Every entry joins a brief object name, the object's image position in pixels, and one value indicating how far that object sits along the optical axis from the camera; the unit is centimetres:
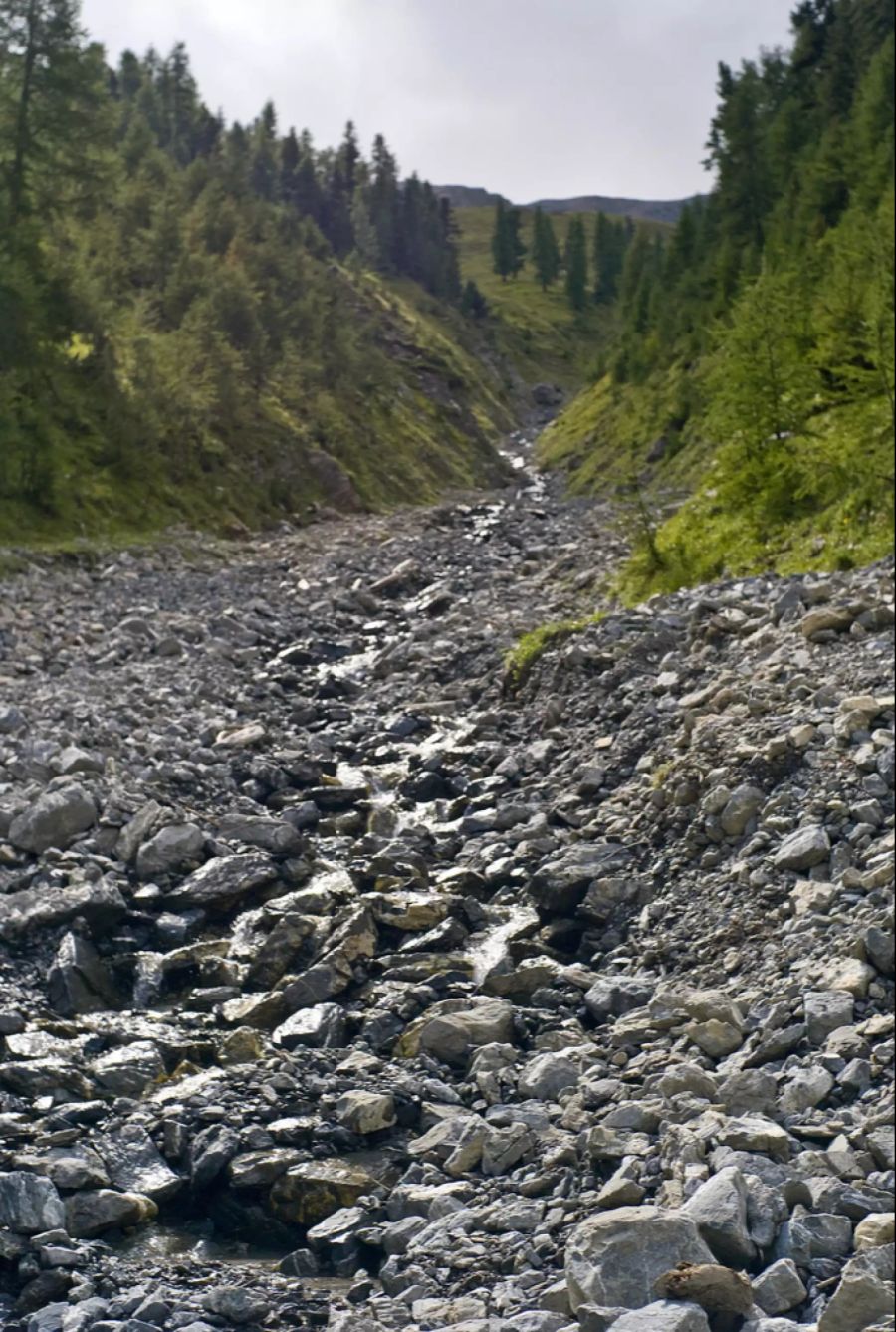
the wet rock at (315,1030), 891
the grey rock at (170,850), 1180
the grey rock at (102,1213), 666
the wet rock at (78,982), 941
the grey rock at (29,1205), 647
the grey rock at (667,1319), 494
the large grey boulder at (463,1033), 855
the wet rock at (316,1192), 702
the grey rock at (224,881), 1134
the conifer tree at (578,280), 15775
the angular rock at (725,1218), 550
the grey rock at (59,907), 1024
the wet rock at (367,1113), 771
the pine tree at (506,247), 17725
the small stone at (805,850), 950
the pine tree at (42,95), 3716
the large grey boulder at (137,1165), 714
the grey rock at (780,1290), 521
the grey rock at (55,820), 1161
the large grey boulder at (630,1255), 529
